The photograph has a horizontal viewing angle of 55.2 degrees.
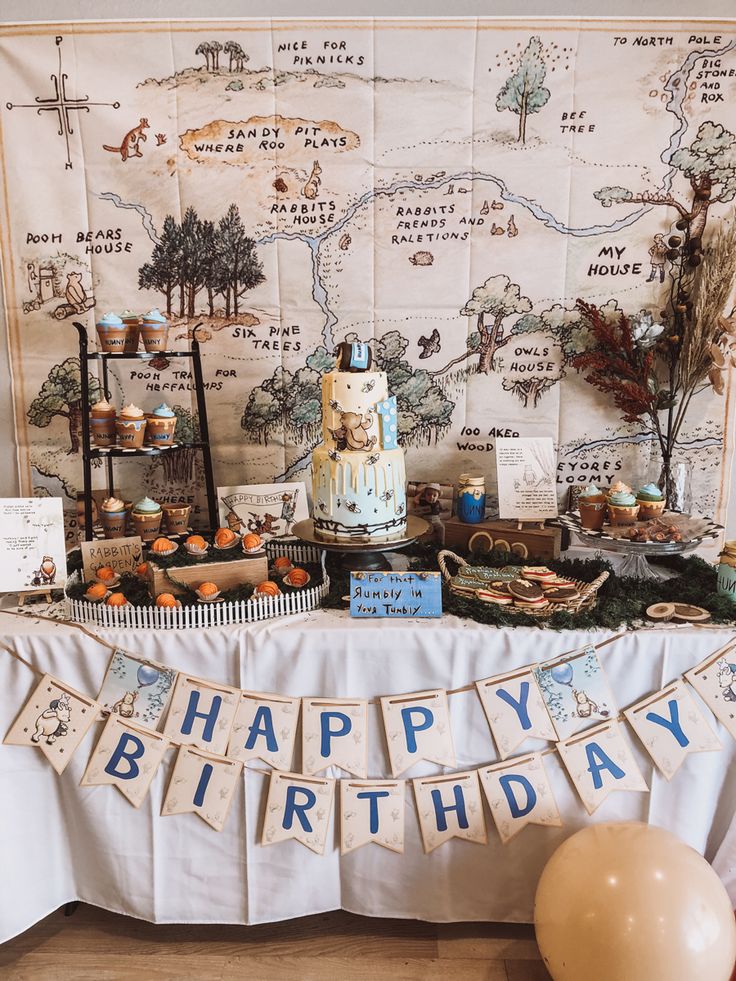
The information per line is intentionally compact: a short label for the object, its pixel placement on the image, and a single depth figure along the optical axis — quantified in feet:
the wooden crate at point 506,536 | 6.15
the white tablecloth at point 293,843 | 5.07
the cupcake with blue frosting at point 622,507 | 5.77
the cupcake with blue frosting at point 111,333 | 5.95
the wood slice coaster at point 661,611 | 5.16
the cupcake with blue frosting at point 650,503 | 5.83
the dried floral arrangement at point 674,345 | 6.24
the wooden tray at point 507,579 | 5.25
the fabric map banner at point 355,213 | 6.21
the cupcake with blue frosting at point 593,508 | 5.87
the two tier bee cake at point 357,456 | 5.55
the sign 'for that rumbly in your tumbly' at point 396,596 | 5.21
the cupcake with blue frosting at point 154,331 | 5.99
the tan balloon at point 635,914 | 4.16
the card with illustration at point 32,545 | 5.61
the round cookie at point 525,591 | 5.27
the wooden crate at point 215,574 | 5.32
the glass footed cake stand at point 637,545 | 5.40
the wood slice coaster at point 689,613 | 5.12
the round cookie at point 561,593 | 5.27
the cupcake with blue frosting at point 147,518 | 6.14
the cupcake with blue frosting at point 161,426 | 6.14
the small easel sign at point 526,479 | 6.39
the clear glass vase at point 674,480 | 6.24
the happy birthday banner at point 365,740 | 5.05
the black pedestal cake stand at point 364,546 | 5.49
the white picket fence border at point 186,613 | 5.15
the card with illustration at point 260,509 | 6.56
